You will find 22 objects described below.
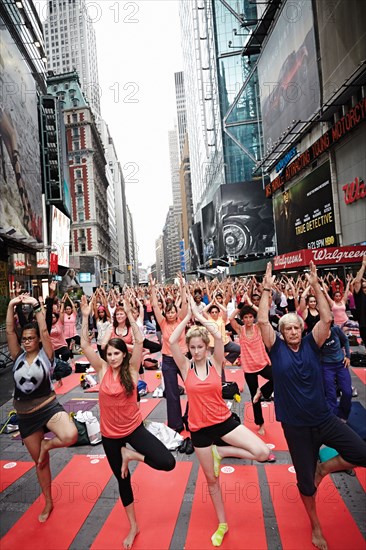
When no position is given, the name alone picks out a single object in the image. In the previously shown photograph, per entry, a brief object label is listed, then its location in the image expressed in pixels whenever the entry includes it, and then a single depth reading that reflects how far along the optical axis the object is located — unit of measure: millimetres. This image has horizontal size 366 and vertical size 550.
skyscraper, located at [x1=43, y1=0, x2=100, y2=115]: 109188
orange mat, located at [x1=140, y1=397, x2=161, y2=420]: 6864
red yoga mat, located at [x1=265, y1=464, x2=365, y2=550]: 3170
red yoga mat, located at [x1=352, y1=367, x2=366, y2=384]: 8061
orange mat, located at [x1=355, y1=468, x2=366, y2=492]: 4061
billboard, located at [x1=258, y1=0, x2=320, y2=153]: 25453
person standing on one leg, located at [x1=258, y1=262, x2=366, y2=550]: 3094
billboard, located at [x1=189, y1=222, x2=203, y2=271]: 83125
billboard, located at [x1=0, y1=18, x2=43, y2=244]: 20203
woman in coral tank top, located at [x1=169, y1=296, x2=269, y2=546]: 3338
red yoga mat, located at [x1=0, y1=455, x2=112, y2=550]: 3413
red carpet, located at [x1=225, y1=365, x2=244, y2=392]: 8570
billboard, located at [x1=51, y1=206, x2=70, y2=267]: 34062
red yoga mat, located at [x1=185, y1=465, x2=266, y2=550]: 3289
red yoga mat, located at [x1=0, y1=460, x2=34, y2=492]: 4605
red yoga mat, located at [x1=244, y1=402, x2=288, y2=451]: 5301
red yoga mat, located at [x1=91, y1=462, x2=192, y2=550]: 3361
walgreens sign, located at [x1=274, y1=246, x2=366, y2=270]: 16672
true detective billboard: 25402
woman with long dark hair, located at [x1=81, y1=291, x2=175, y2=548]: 3379
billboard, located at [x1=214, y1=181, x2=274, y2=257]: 53562
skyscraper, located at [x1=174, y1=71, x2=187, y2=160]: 195250
